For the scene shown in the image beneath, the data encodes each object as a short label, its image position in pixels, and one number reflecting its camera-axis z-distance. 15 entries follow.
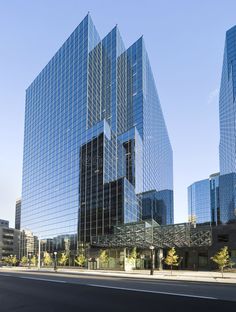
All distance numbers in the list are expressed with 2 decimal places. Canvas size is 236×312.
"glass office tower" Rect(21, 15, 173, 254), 67.25
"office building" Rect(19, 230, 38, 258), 88.39
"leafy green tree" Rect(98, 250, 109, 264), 54.02
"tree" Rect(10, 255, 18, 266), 90.52
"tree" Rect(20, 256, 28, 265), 87.05
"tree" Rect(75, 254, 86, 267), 58.42
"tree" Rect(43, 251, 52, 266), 71.73
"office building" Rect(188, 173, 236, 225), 122.08
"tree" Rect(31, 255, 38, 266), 78.43
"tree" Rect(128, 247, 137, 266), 52.15
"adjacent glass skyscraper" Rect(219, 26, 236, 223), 110.04
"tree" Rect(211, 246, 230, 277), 36.91
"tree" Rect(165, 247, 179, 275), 44.17
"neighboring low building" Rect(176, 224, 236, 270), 45.69
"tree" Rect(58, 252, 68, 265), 65.41
